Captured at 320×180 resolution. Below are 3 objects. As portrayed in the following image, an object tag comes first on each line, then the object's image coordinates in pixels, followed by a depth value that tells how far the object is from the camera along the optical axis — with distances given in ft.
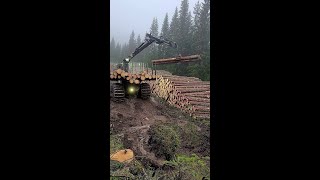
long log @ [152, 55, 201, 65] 30.02
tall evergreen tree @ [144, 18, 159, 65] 120.57
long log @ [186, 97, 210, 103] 25.32
